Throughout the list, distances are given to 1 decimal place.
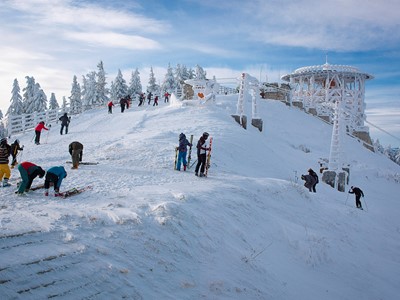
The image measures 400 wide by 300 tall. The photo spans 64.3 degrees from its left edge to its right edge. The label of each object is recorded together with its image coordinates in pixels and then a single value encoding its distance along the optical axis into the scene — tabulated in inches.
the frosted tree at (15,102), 2033.7
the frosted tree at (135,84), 2683.1
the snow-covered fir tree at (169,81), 2769.4
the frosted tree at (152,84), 2935.5
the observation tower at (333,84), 1990.7
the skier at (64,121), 797.2
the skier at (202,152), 431.0
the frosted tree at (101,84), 2425.0
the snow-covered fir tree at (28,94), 2095.2
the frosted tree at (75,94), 2564.0
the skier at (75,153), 438.9
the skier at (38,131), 680.4
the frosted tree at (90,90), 2372.0
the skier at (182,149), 460.1
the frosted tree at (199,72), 2832.2
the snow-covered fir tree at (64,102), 2640.3
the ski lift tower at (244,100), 906.1
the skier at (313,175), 556.3
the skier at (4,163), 344.2
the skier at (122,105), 1129.7
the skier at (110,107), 1108.5
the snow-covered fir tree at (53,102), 2519.7
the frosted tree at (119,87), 2527.1
